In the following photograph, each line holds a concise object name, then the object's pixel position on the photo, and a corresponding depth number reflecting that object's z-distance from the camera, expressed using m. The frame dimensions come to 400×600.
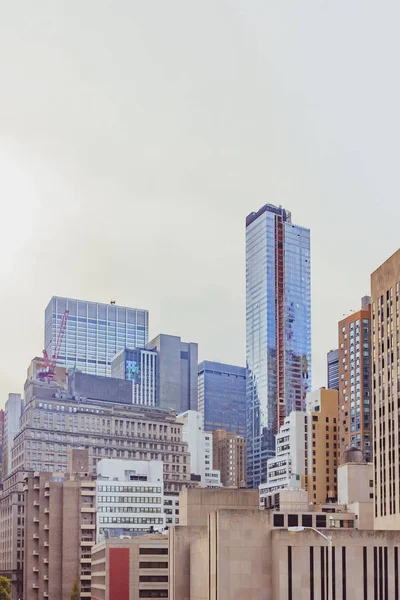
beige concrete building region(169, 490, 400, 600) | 124.00
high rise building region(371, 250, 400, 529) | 174.50
